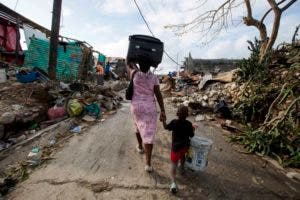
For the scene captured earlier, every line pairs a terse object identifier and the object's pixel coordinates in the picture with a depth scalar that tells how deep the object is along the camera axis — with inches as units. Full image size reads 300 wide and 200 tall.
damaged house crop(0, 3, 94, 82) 381.7
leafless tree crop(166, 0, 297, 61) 306.7
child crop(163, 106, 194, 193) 124.9
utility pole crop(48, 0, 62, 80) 291.9
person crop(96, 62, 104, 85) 448.8
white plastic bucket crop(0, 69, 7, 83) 287.0
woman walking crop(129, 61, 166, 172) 135.7
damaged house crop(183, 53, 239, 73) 761.7
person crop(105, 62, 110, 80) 676.1
